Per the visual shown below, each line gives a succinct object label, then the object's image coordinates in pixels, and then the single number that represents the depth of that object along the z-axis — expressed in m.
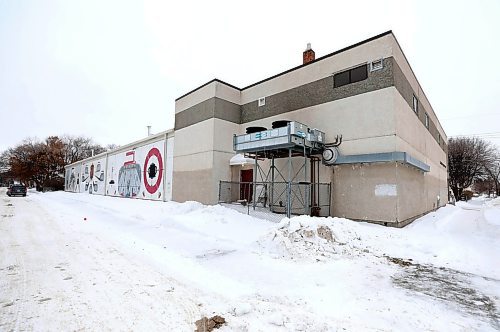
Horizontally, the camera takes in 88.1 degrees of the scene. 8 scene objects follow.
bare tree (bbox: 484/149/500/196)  46.04
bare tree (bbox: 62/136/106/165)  62.06
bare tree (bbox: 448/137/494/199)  44.50
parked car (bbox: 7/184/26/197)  29.40
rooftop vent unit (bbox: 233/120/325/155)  11.24
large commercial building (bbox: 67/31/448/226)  11.12
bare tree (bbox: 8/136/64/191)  51.25
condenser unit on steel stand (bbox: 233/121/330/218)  11.45
